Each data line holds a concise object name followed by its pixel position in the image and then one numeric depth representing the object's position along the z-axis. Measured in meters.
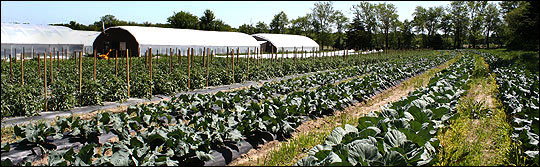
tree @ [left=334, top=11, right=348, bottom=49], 67.96
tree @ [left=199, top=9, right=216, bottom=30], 53.30
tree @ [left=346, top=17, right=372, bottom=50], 64.51
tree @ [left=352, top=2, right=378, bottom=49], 69.38
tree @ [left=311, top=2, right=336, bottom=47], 65.19
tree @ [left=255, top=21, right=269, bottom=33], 68.55
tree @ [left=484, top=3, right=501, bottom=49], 74.56
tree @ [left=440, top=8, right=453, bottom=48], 76.81
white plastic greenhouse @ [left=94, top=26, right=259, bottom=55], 28.80
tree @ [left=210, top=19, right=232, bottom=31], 54.17
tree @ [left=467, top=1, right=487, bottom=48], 75.94
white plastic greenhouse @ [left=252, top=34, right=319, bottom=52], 42.47
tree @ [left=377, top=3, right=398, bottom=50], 67.62
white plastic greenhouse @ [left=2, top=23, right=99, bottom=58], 25.89
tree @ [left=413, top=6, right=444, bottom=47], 76.25
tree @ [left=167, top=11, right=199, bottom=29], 53.58
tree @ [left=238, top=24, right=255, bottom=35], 64.44
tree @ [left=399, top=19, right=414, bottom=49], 74.75
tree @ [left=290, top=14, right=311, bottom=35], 67.75
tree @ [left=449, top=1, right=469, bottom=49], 75.12
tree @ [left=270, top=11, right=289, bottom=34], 68.43
